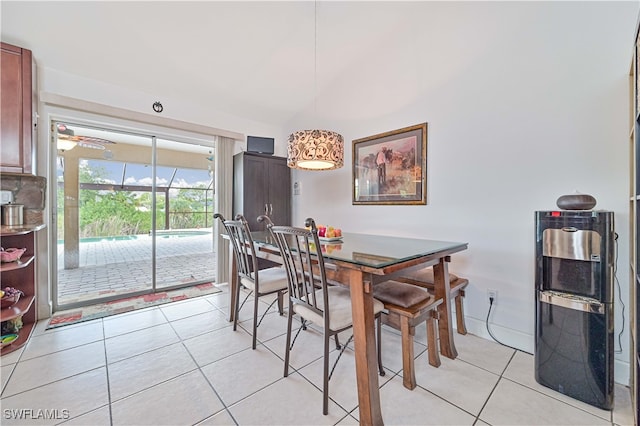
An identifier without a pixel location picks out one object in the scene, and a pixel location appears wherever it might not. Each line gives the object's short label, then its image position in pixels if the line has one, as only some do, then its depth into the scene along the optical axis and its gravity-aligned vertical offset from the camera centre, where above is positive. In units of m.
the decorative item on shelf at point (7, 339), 1.96 -1.00
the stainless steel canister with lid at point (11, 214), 2.19 -0.01
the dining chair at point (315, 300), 1.42 -0.58
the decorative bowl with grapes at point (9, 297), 2.18 -0.74
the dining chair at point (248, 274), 2.08 -0.57
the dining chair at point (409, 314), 1.60 -0.66
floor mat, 2.57 -1.07
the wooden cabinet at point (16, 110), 2.07 +0.85
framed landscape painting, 2.65 +0.51
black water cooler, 1.42 -0.54
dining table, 1.32 -0.37
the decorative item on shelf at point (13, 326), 2.16 -0.97
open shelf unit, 2.19 -0.62
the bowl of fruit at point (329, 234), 2.21 -0.19
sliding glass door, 3.09 +0.06
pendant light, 2.10 +0.54
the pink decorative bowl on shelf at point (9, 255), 2.00 -0.33
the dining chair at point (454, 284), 2.13 -0.61
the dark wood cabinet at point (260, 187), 3.65 +0.37
